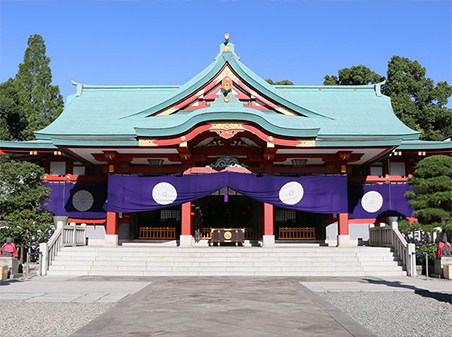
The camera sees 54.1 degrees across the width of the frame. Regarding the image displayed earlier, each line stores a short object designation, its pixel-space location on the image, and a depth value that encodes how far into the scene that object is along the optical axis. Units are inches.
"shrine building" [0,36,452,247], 717.3
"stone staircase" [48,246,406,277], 610.5
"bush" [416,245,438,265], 619.3
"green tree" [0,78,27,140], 1384.1
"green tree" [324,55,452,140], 1274.6
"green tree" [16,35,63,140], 1508.4
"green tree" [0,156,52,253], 690.2
